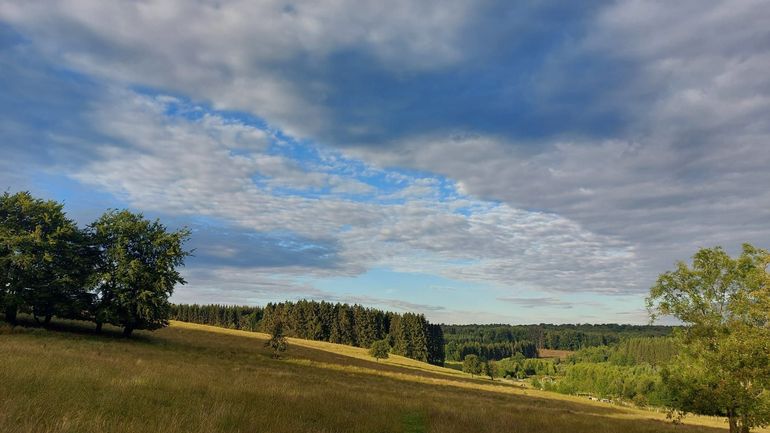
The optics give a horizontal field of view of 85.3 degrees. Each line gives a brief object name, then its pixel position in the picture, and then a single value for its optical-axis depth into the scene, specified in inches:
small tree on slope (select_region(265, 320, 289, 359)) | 1983.3
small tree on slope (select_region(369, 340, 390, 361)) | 3171.8
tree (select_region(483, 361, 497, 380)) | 5093.5
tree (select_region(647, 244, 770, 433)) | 728.3
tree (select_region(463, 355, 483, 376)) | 4832.7
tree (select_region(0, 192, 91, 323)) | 1402.6
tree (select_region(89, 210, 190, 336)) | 1557.6
